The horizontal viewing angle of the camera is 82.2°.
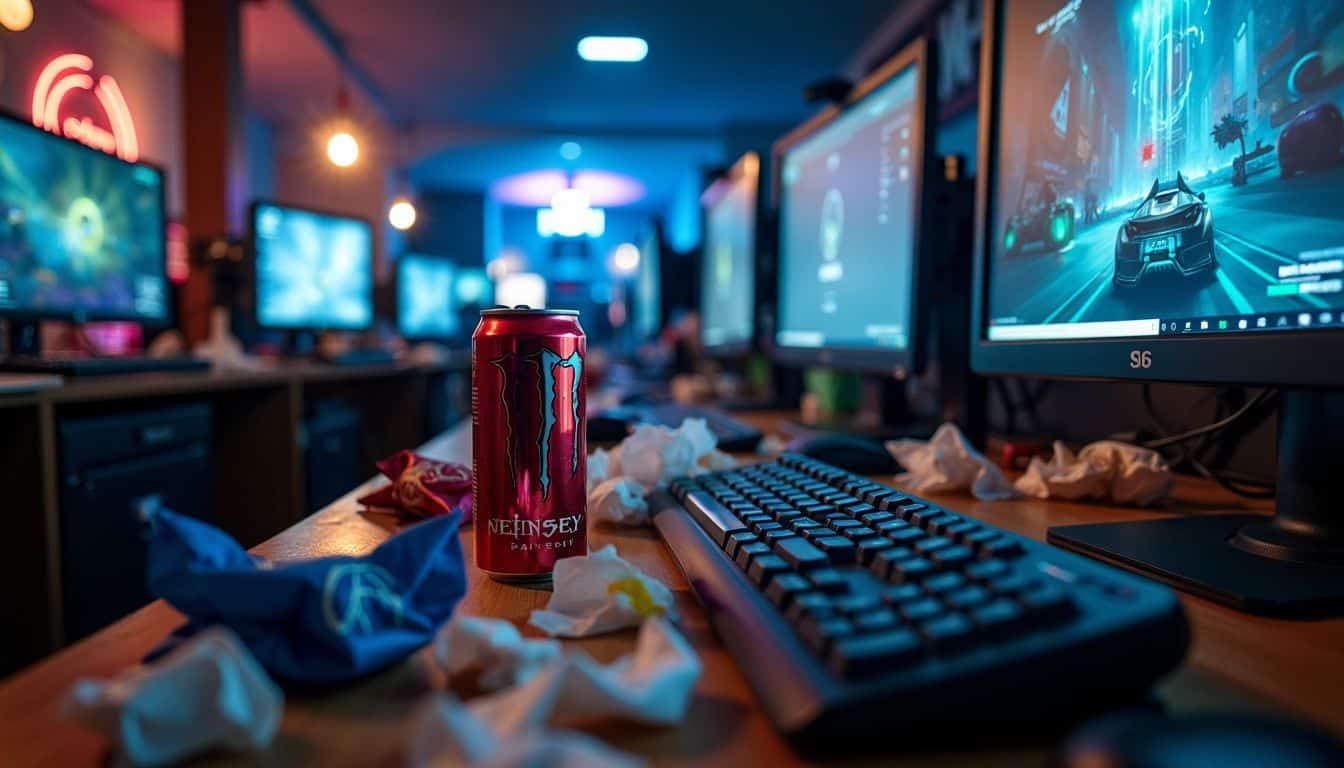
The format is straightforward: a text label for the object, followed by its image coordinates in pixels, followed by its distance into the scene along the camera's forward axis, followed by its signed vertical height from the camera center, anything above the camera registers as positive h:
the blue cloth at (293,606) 0.35 -0.13
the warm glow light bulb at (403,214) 6.06 +0.95
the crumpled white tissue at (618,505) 0.68 -0.15
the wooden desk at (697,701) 0.29 -0.16
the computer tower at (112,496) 1.42 -0.34
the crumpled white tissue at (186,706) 0.27 -0.14
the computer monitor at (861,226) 1.01 +0.18
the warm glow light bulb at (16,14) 2.00 +0.84
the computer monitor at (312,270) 2.63 +0.23
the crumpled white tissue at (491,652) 0.34 -0.14
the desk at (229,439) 1.32 -0.31
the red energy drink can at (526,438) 0.47 -0.06
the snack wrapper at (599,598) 0.42 -0.15
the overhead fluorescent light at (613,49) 5.24 +1.99
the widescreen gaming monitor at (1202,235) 0.45 +0.08
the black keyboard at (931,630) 0.28 -0.12
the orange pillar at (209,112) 3.97 +1.13
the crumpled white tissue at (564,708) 0.23 -0.14
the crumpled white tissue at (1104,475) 0.71 -0.13
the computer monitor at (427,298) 4.16 +0.20
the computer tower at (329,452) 2.45 -0.41
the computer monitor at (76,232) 1.48 +0.21
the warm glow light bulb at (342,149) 4.61 +1.10
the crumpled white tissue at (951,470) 0.77 -0.14
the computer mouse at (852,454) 0.87 -0.13
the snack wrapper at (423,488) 0.69 -0.14
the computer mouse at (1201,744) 0.20 -0.11
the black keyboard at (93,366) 1.39 -0.07
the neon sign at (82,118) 4.22 +1.32
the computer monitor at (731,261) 1.79 +0.20
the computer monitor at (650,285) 3.25 +0.25
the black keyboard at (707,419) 1.07 -0.14
